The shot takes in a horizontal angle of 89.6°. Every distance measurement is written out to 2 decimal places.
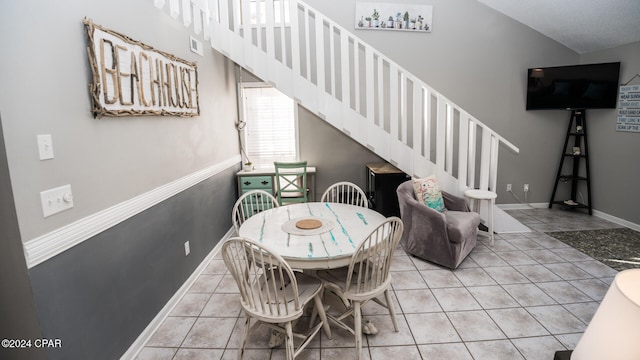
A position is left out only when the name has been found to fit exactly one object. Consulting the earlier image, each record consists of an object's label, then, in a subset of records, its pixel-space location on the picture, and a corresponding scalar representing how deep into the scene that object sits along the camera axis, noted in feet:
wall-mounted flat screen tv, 13.69
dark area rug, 10.58
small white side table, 11.82
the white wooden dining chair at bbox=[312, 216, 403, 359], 6.27
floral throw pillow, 11.32
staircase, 11.72
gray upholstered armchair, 10.14
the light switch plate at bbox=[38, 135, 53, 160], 4.69
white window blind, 15.52
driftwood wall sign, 5.78
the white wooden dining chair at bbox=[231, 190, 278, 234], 13.78
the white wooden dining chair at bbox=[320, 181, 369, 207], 15.60
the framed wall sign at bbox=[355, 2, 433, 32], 14.70
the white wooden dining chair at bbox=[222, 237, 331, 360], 5.62
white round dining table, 6.10
